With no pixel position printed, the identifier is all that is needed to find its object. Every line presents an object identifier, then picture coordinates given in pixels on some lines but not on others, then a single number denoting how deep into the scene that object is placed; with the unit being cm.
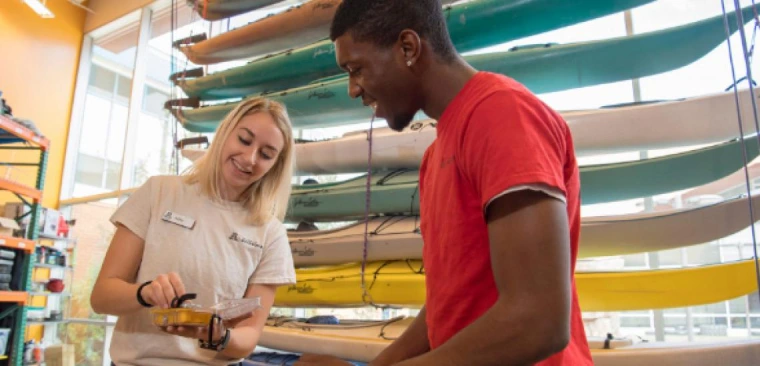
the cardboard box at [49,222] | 378
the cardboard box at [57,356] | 397
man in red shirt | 47
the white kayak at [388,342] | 138
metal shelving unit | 300
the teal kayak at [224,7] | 259
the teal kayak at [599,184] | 164
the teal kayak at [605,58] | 174
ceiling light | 425
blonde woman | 107
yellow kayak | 152
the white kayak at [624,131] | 167
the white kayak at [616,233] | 154
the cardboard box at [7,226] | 299
